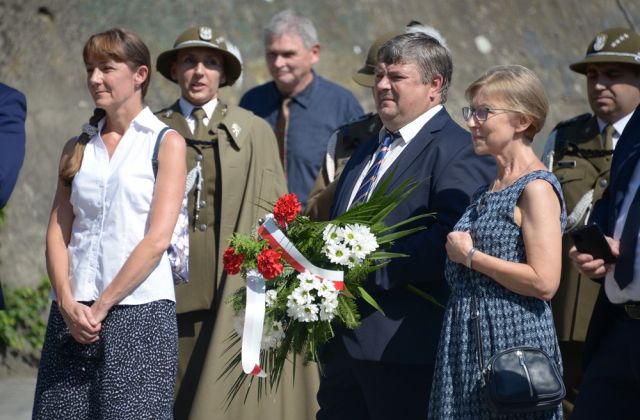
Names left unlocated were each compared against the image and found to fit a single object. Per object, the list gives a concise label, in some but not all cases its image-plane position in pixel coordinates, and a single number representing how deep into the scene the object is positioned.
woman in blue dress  7.36
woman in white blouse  8.51
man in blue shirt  13.11
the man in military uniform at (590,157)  11.60
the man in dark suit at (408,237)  8.30
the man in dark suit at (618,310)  7.45
